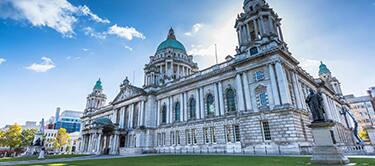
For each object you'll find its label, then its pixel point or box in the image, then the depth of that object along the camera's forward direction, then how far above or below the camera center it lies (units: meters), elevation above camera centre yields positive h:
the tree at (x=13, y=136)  58.31 +2.12
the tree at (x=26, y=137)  64.09 +1.88
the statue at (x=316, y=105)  13.24 +1.79
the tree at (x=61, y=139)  81.14 +1.09
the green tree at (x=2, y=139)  57.66 +1.35
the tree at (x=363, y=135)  68.56 -1.38
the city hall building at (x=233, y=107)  25.45 +4.84
